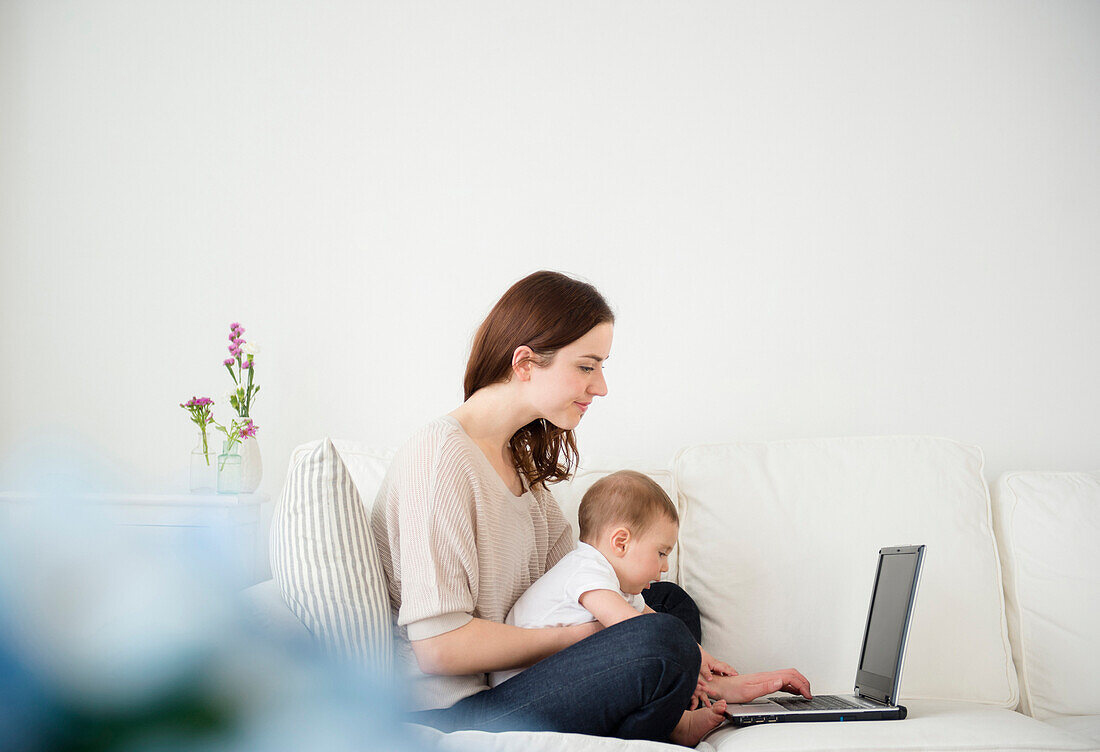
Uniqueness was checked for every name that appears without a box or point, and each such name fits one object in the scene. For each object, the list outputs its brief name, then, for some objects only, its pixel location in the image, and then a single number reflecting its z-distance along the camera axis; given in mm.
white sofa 1554
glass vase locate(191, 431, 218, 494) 1963
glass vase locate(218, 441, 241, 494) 1903
